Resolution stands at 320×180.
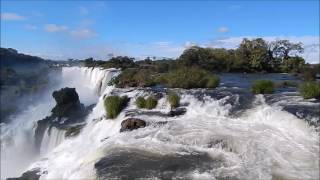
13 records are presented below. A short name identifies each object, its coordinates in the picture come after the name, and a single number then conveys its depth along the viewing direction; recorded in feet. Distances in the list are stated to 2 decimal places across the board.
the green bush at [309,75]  58.04
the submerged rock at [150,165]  21.21
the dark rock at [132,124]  29.71
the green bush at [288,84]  46.75
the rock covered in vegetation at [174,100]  34.79
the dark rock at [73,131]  38.28
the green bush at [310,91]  34.02
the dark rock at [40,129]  45.72
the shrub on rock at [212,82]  44.06
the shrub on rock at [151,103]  35.90
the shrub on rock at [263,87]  38.05
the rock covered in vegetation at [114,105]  35.38
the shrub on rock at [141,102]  36.41
